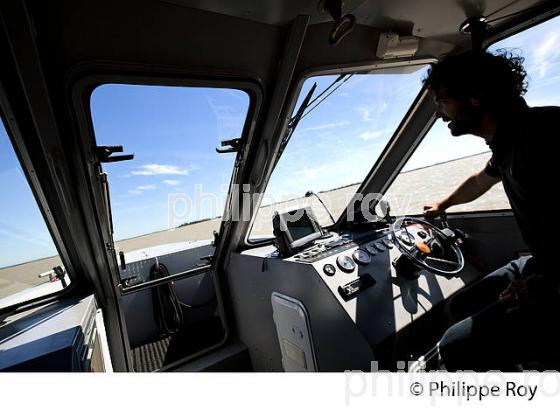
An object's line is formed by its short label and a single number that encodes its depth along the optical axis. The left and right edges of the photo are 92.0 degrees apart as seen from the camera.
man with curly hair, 1.03
